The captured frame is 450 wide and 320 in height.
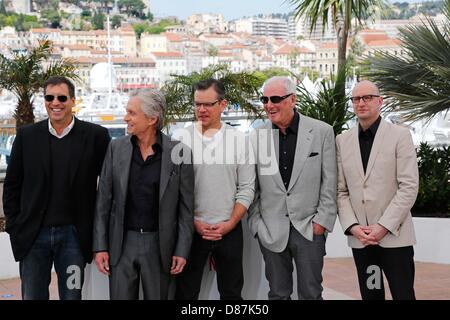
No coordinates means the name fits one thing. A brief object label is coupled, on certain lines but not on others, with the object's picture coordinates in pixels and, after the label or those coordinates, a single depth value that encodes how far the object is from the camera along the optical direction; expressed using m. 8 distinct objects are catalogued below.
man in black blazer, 3.33
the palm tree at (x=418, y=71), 6.29
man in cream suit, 3.49
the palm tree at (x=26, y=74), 7.95
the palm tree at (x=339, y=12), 9.27
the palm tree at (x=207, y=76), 8.38
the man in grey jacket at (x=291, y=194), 3.51
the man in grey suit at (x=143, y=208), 3.23
